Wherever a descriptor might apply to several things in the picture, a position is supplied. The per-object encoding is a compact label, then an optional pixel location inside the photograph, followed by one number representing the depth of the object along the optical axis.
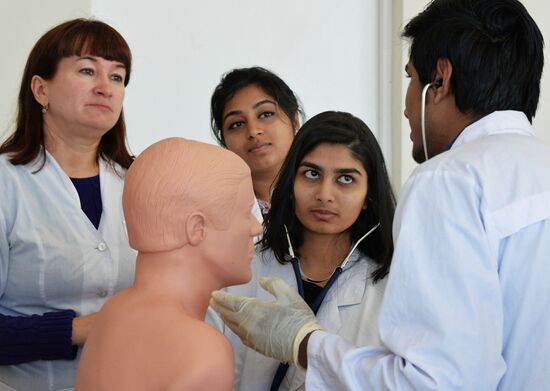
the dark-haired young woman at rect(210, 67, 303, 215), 2.28
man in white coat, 1.08
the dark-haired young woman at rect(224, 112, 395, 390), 1.64
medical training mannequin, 1.14
